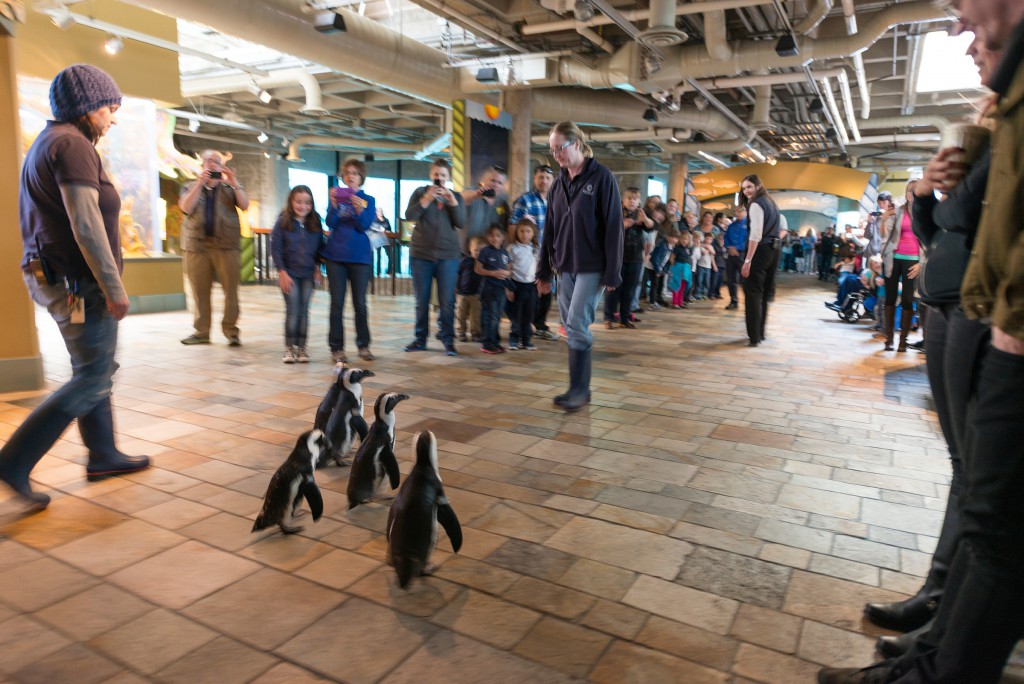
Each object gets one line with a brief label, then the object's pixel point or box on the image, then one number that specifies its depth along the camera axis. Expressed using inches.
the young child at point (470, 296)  278.6
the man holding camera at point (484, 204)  287.1
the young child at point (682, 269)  465.2
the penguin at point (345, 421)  133.8
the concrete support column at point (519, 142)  472.8
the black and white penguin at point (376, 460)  112.3
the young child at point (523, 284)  278.2
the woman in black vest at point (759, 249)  286.0
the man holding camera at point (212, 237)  257.8
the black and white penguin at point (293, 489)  100.0
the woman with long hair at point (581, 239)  178.7
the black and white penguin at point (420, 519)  86.4
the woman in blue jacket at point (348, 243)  233.3
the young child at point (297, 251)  231.6
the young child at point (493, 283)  271.3
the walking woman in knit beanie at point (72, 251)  107.0
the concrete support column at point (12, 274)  175.5
